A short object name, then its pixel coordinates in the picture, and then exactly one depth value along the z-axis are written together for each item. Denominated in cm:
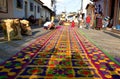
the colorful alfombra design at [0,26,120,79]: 187
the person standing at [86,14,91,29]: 1052
